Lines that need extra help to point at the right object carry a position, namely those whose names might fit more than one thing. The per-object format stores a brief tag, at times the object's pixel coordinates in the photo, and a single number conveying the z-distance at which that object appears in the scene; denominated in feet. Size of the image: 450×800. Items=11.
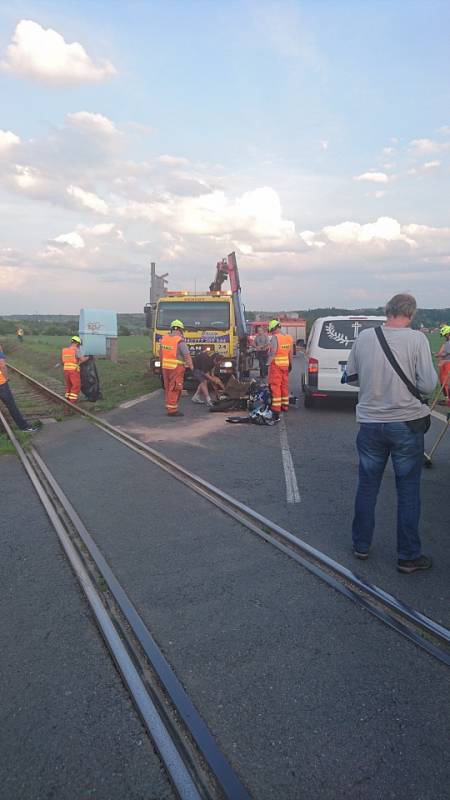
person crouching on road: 43.78
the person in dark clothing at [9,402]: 32.65
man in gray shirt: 14.08
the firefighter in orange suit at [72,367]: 44.74
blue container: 85.56
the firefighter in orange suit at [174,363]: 37.78
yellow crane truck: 50.79
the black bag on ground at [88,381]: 46.06
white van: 38.01
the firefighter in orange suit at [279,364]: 36.73
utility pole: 63.00
